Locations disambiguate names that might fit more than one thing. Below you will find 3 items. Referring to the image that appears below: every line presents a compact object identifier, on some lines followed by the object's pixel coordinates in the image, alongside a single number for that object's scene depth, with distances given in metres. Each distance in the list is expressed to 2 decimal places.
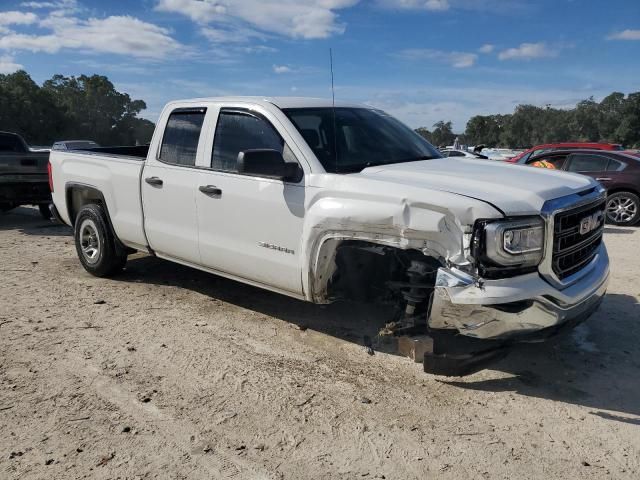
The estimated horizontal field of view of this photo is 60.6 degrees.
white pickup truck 3.30
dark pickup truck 10.12
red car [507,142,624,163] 12.75
